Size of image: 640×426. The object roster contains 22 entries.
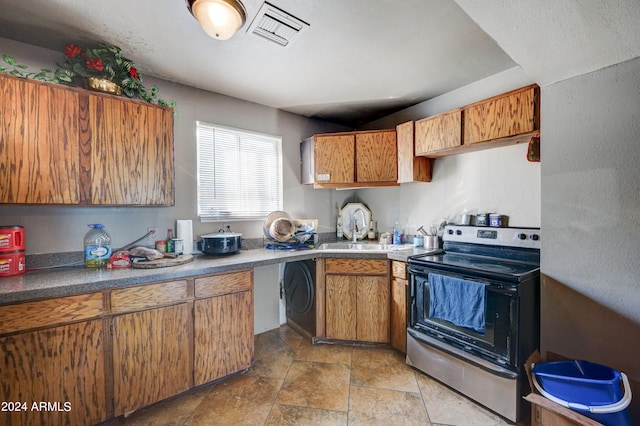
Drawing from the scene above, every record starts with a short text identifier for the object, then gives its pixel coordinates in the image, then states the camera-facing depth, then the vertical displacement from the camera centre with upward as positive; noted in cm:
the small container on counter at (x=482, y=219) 229 -10
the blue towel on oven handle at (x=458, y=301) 171 -65
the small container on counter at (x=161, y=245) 219 -28
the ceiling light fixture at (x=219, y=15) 136 +106
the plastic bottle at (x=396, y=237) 296 -32
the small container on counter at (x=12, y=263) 158 -30
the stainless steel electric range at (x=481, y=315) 160 -73
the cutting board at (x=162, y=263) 182 -36
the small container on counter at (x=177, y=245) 221 -28
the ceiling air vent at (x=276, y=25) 153 +117
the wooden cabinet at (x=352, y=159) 286 +56
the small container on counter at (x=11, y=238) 158 -14
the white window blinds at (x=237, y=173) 258 +41
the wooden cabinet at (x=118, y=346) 136 -82
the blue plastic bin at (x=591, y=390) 115 -88
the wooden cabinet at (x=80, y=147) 153 +44
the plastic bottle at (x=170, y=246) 221 -29
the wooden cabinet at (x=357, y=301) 243 -87
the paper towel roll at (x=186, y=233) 230 -19
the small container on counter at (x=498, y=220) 221 -10
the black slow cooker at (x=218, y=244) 224 -28
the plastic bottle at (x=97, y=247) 186 -24
